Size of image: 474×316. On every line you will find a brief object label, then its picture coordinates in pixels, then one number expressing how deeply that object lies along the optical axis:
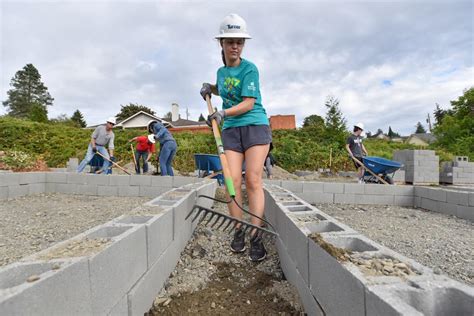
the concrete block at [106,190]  5.11
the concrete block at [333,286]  0.89
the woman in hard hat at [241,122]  2.09
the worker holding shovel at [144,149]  6.91
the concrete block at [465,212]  3.47
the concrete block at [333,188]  4.58
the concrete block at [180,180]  4.95
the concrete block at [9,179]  4.39
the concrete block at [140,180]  4.98
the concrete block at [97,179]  5.09
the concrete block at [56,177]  5.14
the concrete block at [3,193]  4.40
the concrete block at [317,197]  4.58
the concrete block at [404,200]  4.47
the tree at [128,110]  32.72
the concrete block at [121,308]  1.07
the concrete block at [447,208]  3.70
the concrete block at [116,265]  0.98
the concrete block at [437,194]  3.85
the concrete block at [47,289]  0.69
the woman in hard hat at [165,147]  5.64
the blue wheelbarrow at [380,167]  5.30
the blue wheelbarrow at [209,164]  5.62
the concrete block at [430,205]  4.00
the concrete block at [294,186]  4.62
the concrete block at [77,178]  5.12
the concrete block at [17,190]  4.53
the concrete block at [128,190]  5.02
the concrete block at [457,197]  3.54
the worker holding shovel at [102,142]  6.36
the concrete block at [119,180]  5.05
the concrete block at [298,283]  1.25
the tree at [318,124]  16.74
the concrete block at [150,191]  4.94
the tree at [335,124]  15.03
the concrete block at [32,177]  4.73
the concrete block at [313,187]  4.59
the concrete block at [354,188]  4.55
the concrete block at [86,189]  5.15
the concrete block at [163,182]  4.95
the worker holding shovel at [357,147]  6.11
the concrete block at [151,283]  1.24
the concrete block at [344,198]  4.59
